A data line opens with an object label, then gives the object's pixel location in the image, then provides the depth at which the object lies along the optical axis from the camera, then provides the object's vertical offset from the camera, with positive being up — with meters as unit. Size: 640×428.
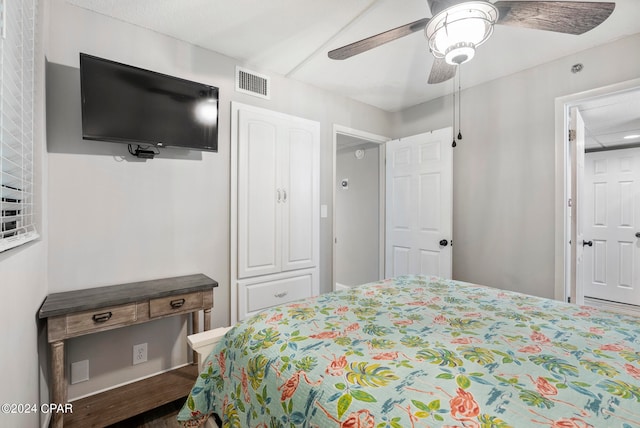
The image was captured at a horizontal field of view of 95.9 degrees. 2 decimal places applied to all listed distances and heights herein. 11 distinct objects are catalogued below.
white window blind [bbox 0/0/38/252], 1.01 +0.41
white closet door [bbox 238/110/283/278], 2.52 +0.16
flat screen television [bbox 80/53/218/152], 1.76 +0.72
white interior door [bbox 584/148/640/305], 3.88 -0.17
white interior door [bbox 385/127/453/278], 3.08 +0.10
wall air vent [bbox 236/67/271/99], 2.55 +1.19
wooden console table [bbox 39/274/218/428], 1.54 -0.62
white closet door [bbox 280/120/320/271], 2.80 +0.19
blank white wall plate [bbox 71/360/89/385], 1.84 -1.02
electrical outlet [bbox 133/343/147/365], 2.05 -1.00
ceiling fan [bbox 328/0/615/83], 1.25 +0.89
